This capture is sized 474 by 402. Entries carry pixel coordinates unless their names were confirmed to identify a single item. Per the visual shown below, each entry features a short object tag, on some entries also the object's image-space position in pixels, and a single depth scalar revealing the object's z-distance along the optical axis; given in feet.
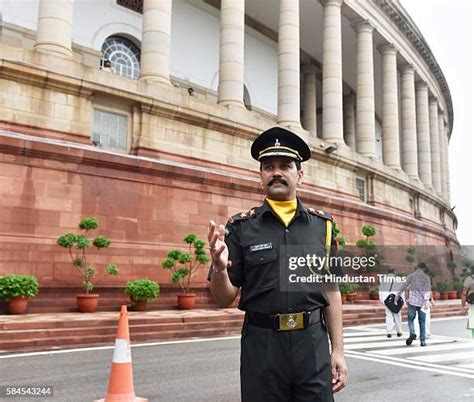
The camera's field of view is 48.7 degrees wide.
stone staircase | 33.50
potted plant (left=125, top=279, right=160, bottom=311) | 45.93
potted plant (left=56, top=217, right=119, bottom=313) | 44.52
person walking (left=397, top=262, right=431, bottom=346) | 38.88
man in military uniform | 9.29
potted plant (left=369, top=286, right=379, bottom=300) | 70.81
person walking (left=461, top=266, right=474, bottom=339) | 30.58
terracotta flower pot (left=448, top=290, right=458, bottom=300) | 100.48
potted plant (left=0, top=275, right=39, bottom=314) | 39.83
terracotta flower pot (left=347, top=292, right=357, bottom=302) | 70.43
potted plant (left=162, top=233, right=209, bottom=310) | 50.72
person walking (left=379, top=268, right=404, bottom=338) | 43.19
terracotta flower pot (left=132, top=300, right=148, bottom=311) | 47.29
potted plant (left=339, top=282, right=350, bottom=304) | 64.80
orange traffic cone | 18.10
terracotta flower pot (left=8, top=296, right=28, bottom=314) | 40.47
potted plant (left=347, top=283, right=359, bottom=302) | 69.58
